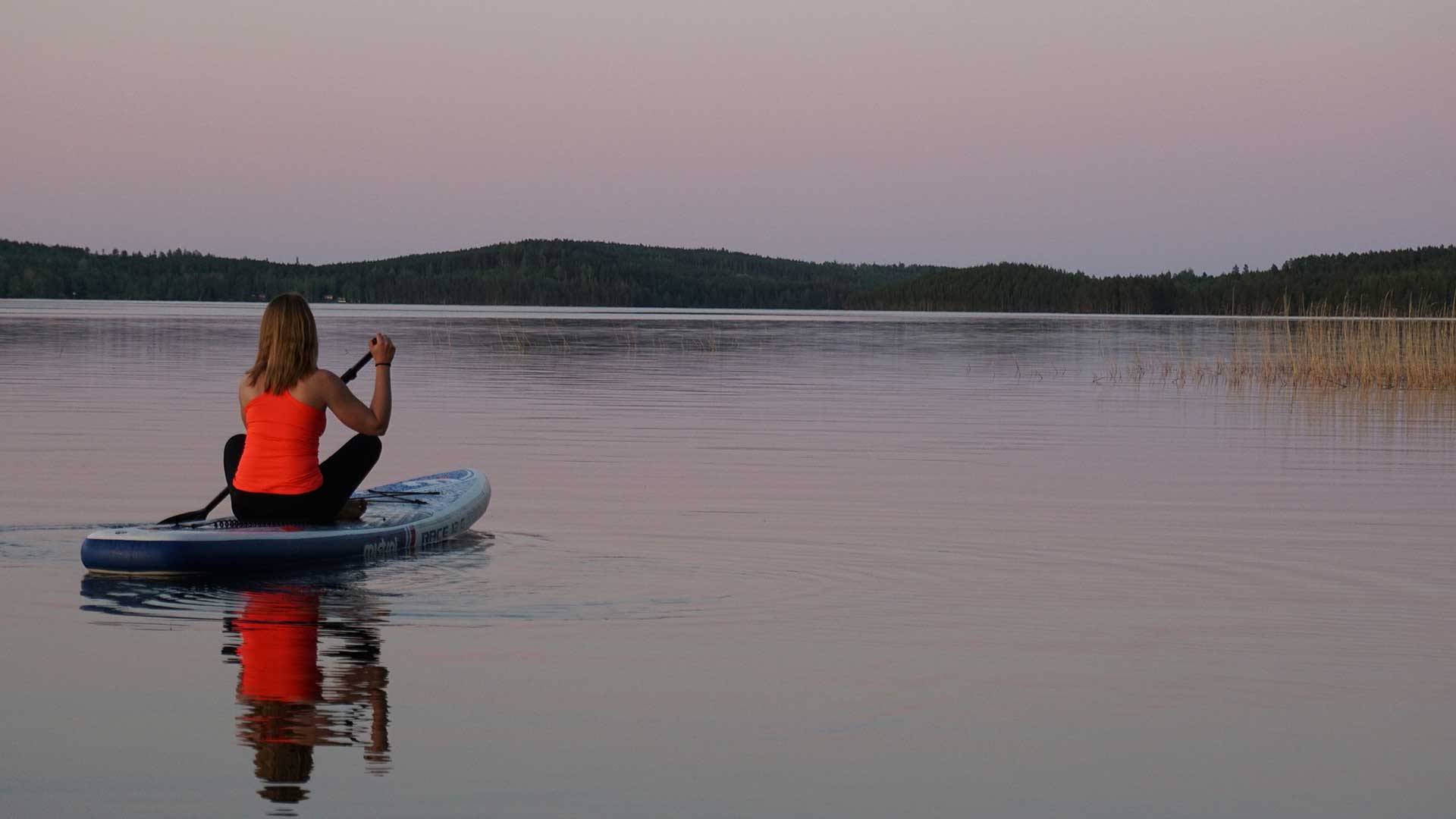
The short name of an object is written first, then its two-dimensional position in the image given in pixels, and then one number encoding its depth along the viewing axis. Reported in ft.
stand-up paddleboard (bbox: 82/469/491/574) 29.99
